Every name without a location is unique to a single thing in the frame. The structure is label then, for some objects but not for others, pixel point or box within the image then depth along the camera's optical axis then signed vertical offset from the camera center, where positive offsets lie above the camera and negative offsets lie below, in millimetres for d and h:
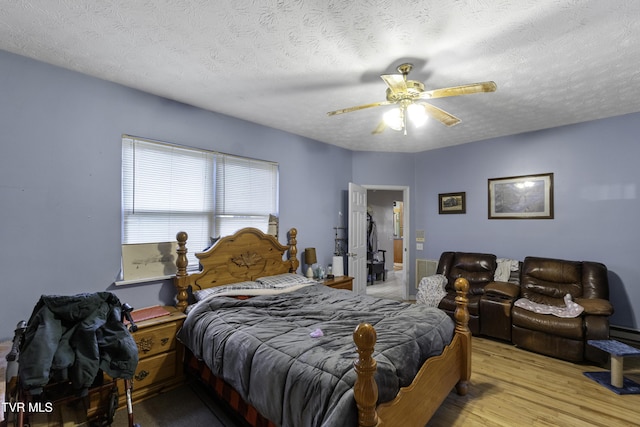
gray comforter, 1521 -841
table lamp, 4043 -584
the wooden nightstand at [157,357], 2410 -1213
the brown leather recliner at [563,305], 2979 -994
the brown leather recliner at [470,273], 3795 -827
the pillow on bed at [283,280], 3264 -735
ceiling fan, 2025 +901
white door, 4754 -322
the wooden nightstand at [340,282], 3978 -911
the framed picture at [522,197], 4090 +300
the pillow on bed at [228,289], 2848 -737
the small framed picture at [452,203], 4892 +240
